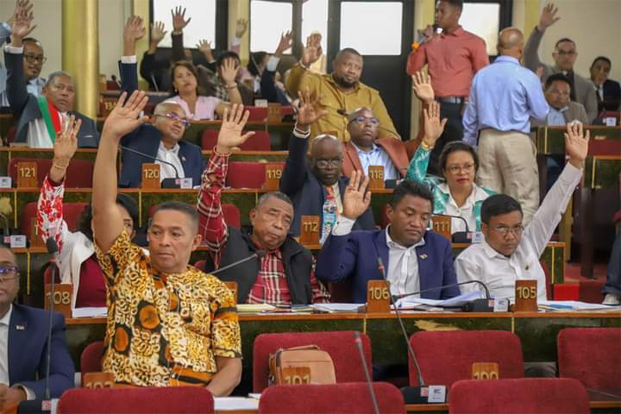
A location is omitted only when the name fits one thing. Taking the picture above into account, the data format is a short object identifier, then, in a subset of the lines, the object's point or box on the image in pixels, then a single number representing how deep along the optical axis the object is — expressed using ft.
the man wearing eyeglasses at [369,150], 32.46
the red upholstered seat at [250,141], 37.25
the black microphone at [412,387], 17.05
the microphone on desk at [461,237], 26.33
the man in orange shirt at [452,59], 37.37
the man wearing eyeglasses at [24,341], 17.85
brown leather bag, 16.76
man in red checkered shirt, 22.42
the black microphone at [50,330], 17.27
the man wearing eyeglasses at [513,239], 23.42
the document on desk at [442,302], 20.75
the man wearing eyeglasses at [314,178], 27.83
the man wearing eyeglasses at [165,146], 32.65
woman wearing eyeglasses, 27.94
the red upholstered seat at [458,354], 18.85
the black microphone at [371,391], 14.32
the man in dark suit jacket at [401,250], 22.55
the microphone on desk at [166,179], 29.43
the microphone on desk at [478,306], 20.41
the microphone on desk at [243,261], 20.95
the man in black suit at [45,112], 35.01
